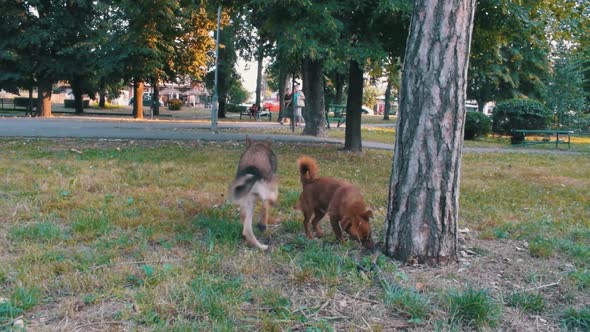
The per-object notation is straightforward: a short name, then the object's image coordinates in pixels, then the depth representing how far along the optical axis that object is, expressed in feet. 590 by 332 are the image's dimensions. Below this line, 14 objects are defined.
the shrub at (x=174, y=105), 203.31
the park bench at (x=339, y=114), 107.60
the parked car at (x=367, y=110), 251.00
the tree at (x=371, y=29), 32.16
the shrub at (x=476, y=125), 75.07
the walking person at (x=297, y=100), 77.61
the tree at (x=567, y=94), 83.87
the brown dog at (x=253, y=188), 16.17
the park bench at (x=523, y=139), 64.60
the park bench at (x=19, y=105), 131.66
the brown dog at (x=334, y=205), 16.15
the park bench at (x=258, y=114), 127.03
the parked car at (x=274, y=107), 236.22
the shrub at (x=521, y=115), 73.10
